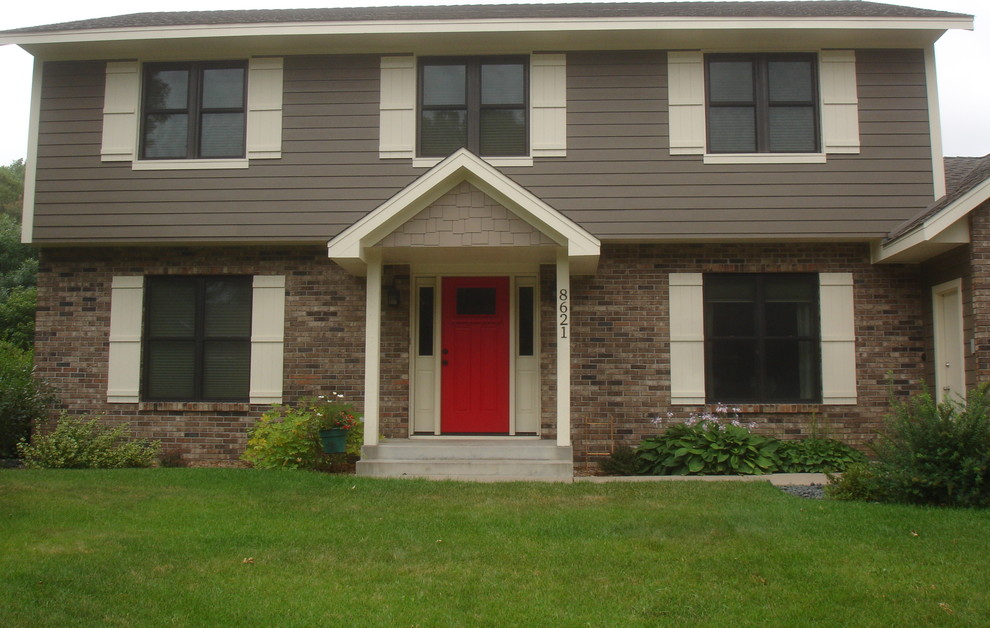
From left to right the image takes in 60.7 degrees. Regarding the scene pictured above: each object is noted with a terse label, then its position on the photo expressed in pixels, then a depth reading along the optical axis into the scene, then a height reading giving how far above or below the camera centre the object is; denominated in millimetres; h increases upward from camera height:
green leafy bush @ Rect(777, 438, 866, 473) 9648 -823
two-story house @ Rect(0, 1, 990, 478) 10273 +2085
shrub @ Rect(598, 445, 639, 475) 9742 -915
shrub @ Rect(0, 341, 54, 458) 10250 -274
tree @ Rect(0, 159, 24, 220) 35969 +8020
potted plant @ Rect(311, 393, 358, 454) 9547 -478
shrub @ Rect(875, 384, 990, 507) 7078 -614
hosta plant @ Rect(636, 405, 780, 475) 9430 -759
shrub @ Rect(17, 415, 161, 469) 9844 -801
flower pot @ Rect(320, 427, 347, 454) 9539 -645
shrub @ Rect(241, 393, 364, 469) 9562 -639
